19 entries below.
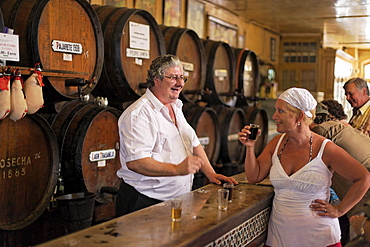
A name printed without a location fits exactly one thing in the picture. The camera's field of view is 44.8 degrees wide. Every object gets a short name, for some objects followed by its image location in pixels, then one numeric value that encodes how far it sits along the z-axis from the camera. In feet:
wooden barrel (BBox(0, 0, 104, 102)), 9.19
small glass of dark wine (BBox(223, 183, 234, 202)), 7.43
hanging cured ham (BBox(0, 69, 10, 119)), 7.84
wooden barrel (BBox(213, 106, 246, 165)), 17.88
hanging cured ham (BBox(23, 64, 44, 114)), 8.51
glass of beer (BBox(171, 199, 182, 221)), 6.01
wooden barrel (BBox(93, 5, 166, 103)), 11.86
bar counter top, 5.16
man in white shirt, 7.35
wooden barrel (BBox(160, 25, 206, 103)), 14.67
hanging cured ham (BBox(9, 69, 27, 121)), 8.14
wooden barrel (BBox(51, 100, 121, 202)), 10.36
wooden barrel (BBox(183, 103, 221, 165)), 15.43
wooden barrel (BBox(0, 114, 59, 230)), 8.76
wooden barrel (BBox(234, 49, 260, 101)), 19.17
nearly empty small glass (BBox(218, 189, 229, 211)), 6.77
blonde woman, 7.59
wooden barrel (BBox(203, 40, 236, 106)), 16.87
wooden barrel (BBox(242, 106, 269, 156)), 20.21
